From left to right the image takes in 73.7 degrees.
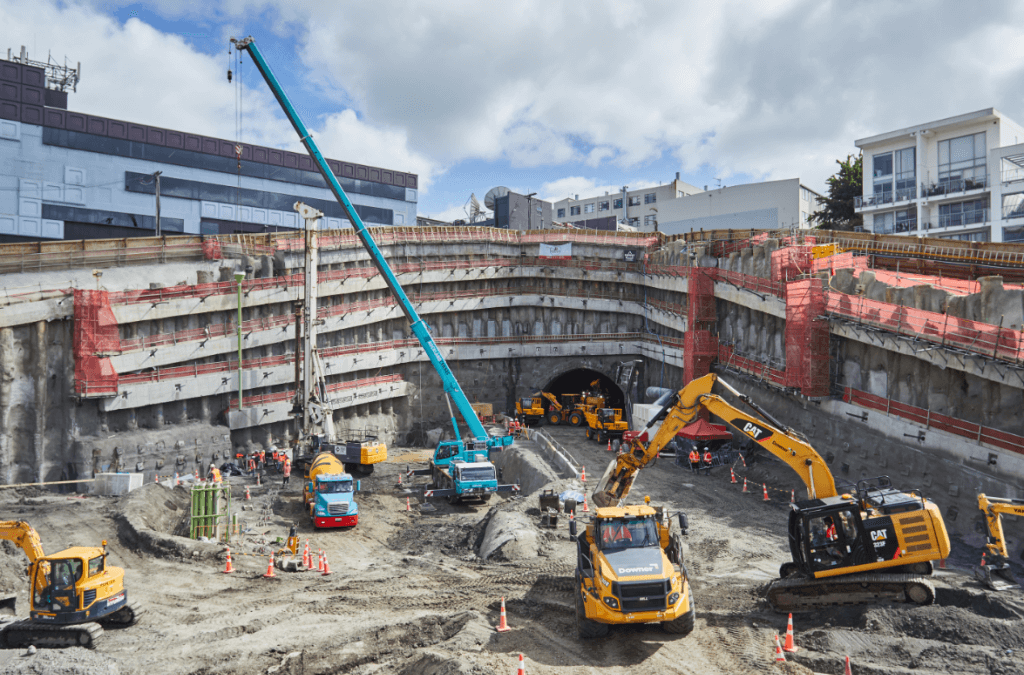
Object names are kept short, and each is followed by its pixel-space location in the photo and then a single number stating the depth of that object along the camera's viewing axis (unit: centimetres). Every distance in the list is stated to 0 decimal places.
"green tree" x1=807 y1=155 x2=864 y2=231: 5388
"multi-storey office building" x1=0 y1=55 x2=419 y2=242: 4303
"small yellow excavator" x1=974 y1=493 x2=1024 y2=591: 1404
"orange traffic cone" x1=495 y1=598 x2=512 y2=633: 1321
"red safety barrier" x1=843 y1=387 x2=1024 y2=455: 1877
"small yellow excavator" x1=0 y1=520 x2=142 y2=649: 1364
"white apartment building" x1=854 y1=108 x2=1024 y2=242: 4053
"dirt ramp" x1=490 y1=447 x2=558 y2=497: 2885
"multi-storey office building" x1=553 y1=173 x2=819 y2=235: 6091
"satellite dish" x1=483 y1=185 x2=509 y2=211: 5906
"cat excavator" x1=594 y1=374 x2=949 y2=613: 1325
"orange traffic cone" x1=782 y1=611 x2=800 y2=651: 1195
